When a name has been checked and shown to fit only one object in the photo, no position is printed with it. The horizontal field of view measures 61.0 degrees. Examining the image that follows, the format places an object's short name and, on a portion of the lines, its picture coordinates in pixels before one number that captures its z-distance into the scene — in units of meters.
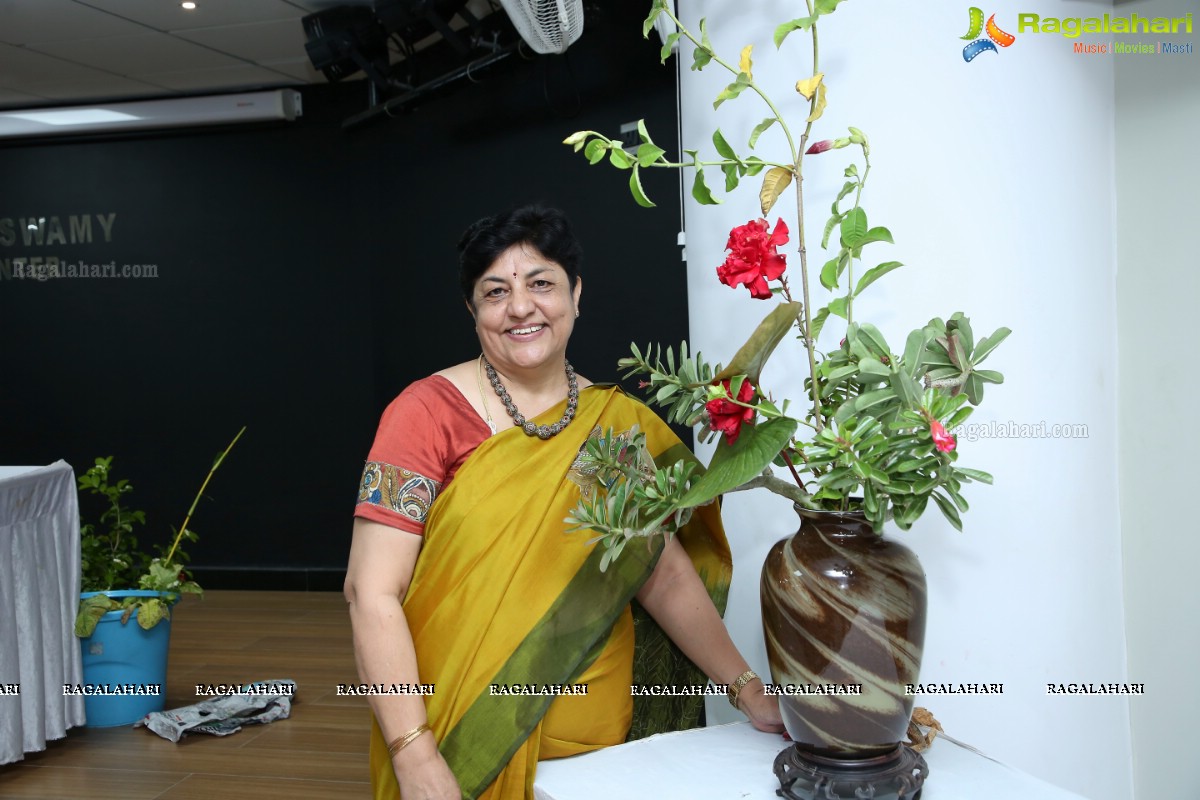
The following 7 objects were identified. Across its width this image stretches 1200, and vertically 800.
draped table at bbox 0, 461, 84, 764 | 3.08
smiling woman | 1.47
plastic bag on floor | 3.46
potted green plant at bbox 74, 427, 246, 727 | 3.50
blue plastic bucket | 3.50
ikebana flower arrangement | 0.99
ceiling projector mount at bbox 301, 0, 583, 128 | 4.47
